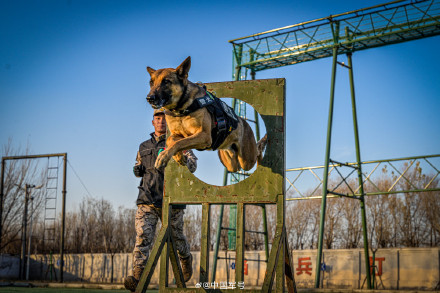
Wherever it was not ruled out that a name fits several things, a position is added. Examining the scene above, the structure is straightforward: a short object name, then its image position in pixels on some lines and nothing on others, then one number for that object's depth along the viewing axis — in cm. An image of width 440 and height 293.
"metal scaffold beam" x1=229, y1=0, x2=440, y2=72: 1238
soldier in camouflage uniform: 638
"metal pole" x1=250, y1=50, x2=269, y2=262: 1342
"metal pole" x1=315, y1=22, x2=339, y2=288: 1292
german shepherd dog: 466
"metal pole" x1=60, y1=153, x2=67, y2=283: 2055
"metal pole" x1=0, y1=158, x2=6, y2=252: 2187
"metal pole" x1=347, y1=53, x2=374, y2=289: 1380
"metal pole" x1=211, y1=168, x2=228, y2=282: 1410
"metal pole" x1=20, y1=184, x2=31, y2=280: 2440
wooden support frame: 554
